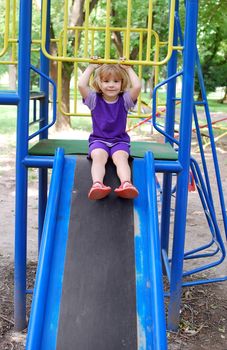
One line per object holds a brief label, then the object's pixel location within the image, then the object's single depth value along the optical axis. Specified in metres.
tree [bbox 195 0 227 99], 13.71
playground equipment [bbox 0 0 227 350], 2.42
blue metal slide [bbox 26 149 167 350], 2.38
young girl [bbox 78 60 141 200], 3.08
